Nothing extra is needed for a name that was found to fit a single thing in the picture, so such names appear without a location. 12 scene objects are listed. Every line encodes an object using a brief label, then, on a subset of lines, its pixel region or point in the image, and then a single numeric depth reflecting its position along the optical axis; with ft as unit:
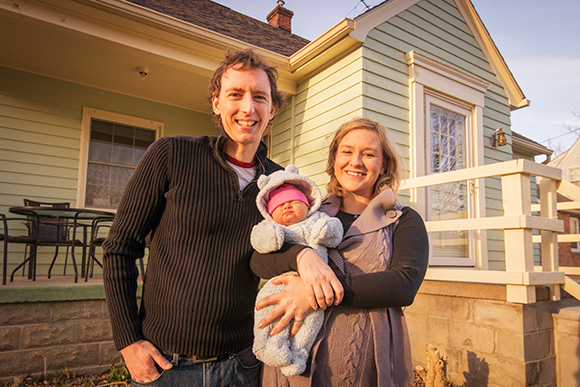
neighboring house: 51.84
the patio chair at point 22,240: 12.48
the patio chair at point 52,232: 13.77
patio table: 11.87
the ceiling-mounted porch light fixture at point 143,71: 16.40
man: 4.26
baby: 4.20
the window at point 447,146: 17.10
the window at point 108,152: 18.26
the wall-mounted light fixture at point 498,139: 20.59
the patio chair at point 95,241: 13.07
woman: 4.22
